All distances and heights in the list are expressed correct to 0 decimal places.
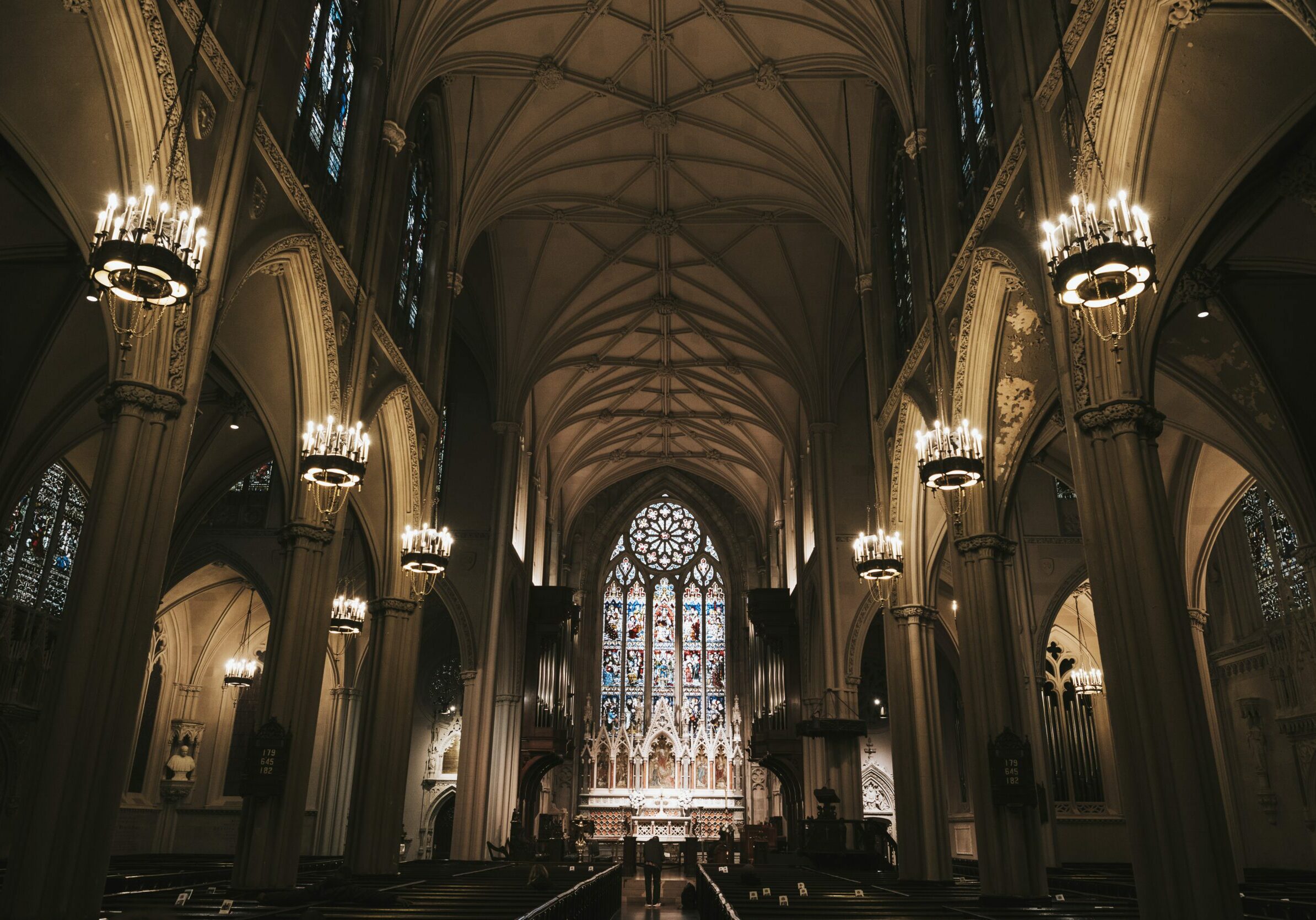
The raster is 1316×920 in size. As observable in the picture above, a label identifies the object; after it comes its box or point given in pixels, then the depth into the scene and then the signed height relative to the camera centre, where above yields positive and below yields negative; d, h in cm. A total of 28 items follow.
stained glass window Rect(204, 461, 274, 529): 2403 +702
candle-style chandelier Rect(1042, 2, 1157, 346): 772 +415
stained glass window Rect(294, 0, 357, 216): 1341 +957
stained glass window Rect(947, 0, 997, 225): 1334 +947
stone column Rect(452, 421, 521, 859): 2255 +152
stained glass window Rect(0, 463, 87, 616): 1948 +500
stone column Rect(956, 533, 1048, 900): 1138 +130
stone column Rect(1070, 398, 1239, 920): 746 +111
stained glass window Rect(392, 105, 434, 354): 1783 +1002
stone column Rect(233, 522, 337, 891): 1156 +137
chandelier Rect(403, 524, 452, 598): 1596 +396
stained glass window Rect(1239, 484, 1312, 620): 1984 +515
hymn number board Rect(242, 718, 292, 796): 1169 +48
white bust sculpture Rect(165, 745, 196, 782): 2536 +103
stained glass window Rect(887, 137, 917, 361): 1798 +988
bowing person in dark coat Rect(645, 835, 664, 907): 1827 -99
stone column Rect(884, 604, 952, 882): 1573 +112
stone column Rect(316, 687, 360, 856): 2664 +100
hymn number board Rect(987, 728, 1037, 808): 1155 +51
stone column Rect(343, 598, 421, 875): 1531 +106
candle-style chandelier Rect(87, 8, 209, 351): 776 +413
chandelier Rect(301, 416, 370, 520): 1187 +402
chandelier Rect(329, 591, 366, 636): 2036 +377
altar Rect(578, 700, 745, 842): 3438 +109
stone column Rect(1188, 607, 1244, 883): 1973 +199
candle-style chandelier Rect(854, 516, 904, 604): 1587 +393
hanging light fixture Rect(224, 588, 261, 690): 2408 +313
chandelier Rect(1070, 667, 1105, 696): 2256 +293
